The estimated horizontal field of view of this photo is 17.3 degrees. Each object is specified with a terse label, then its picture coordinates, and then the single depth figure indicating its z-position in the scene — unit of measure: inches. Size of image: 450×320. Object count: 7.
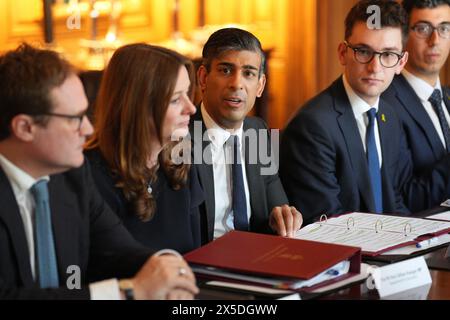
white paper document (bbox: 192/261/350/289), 143.1
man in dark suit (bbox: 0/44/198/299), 132.8
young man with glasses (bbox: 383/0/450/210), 263.5
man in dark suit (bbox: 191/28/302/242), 200.4
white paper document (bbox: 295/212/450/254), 175.1
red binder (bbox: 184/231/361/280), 143.8
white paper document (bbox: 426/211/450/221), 205.8
